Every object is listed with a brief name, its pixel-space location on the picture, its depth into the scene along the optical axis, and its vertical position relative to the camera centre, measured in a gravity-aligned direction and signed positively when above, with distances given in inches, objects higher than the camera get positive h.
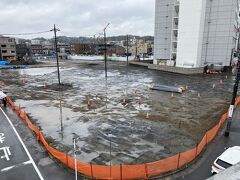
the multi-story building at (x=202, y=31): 2256.4 +309.0
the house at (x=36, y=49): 6340.6 +262.3
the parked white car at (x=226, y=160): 459.0 -239.3
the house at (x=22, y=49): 5407.5 +219.0
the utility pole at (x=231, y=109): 638.8 -178.3
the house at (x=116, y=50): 5714.6 +219.2
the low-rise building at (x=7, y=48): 3939.5 +182.0
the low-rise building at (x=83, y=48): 6318.9 +290.6
